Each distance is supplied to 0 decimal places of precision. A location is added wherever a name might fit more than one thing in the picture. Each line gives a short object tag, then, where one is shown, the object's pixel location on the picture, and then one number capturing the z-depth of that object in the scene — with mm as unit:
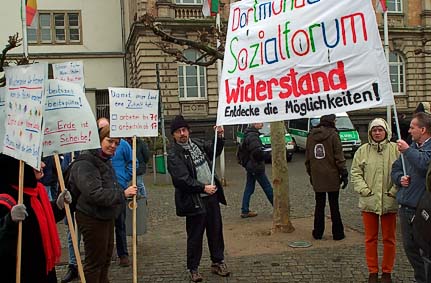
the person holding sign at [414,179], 4324
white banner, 4289
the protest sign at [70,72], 7156
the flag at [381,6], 16245
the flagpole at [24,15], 13106
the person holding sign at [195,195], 5449
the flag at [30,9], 13680
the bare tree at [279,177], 7617
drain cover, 6830
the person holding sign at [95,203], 4465
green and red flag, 13939
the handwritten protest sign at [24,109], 3746
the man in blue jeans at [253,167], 9094
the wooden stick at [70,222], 4062
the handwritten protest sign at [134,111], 5219
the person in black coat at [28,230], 3566
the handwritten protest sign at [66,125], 4305
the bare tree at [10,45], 9625
